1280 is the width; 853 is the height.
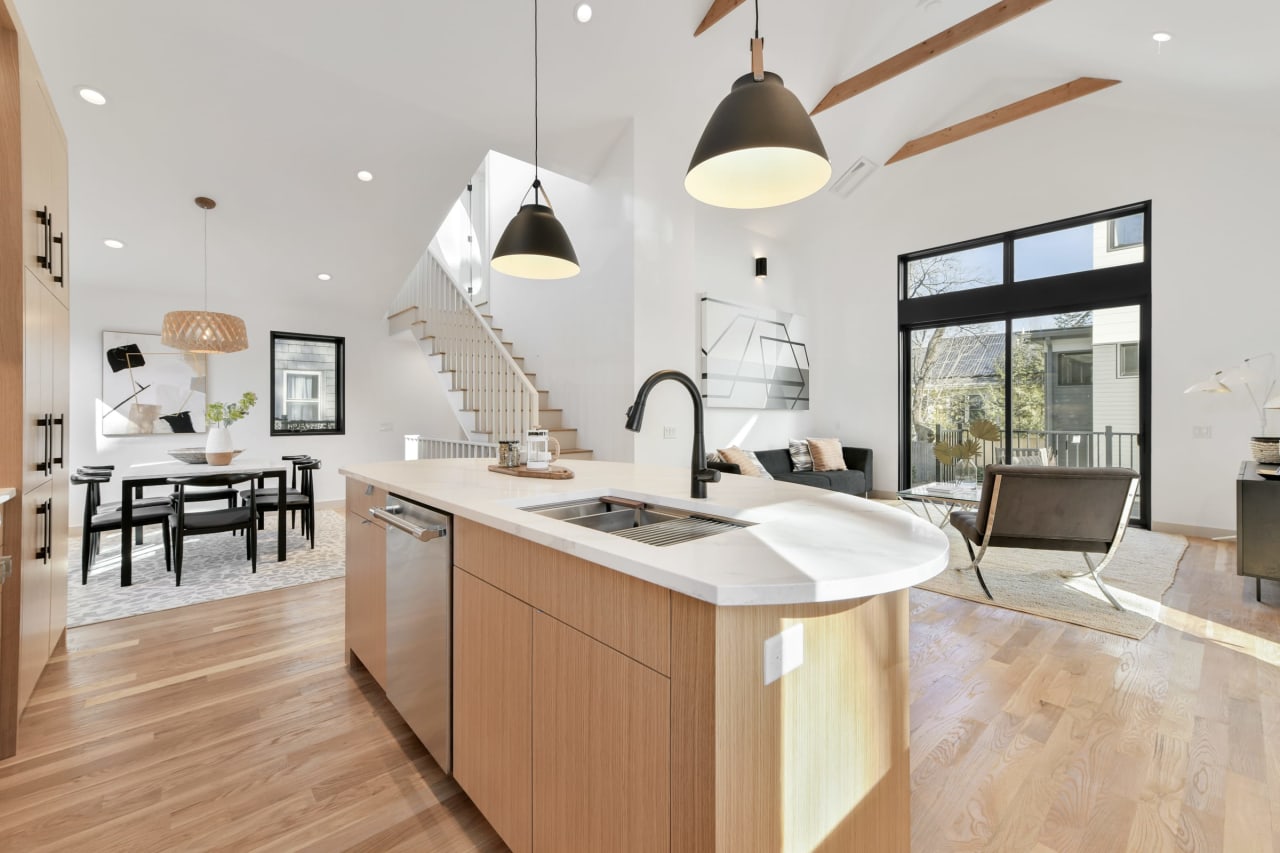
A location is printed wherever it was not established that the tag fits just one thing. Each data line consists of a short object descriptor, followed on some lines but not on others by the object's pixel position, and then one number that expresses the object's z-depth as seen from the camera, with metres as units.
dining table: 3.52
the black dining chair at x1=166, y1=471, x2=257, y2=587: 3.63
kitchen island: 0.86
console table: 3.08
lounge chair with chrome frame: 3.06
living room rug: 2.97
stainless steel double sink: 1.33
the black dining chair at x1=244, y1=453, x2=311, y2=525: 4.59
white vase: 4.18
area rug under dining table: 3.21
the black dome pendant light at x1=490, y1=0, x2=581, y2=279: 2.34
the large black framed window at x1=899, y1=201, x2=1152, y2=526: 5.25
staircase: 4.65
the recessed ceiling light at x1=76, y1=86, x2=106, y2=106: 3.27
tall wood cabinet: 1.84
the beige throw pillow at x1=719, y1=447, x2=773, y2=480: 5.12
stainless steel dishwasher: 1.58
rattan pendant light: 4.18
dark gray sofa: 5.95
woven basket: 3.82
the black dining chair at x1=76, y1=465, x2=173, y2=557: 3.94
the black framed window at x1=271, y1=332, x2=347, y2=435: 6.27
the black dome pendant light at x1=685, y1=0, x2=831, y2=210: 1.38
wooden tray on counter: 2.08
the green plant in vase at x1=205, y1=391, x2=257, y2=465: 4.18
